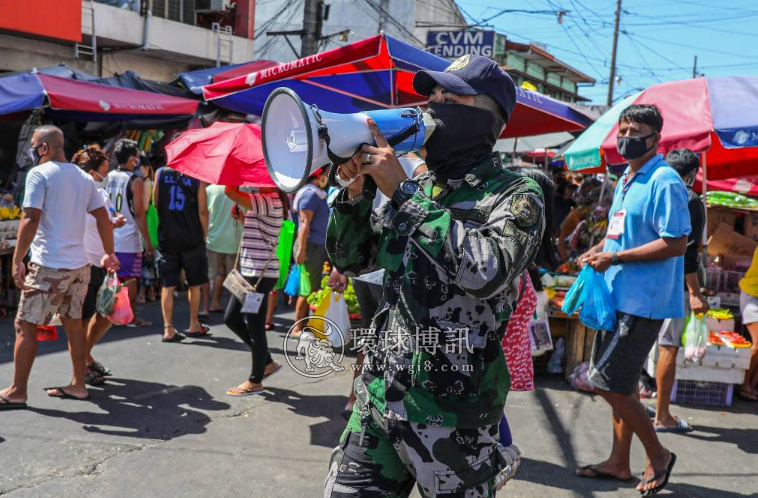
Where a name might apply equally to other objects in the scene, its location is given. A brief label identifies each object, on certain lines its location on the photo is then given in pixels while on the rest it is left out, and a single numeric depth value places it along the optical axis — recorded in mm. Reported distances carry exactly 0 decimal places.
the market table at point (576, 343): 5883
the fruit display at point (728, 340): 5395
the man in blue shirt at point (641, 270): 3514
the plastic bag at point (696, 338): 5172
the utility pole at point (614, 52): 30641
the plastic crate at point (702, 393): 5496
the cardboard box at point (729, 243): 8266
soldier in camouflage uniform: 1860
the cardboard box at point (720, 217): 8927
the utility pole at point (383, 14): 25594
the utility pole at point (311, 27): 14172
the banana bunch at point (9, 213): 7536
